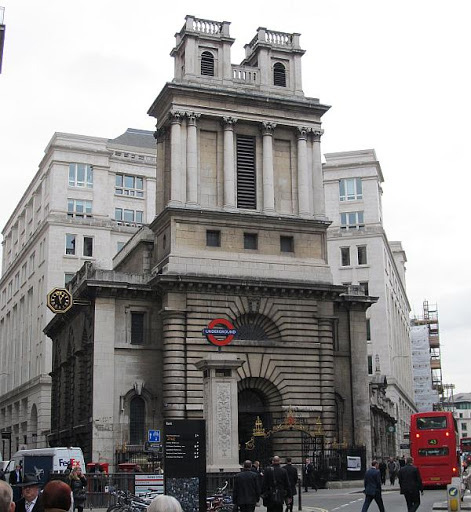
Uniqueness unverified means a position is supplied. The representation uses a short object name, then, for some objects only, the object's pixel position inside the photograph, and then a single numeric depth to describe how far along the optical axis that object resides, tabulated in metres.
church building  51.72
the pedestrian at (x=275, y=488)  24.17
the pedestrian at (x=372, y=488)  25.91
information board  24.94
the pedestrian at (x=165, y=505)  8.46
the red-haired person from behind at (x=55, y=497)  8.95
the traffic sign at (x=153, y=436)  46.97
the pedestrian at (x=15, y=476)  33.10
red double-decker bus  45.22
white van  42.09
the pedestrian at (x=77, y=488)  28.58
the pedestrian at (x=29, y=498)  11.92
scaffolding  142.50
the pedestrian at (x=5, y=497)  8.24
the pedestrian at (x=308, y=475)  47.14
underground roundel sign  44.78
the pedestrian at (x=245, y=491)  22.89
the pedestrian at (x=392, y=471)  54.38
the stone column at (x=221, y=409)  34.47
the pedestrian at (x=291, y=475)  27.05
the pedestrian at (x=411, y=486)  25.88
